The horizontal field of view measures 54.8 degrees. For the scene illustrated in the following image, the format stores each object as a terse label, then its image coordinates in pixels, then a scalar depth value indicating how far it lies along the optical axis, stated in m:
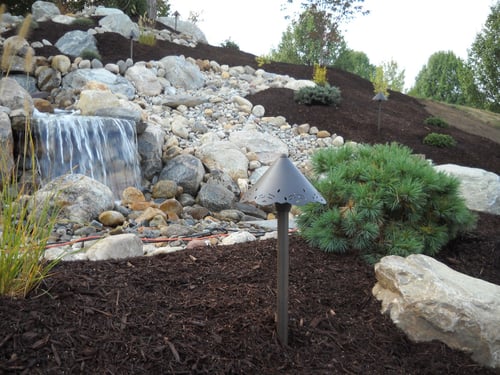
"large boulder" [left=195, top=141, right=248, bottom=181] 8.21
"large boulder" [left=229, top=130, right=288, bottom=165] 8.98
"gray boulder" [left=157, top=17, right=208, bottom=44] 18.55
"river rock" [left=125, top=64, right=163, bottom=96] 10.87
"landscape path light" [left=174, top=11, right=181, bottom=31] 16.64
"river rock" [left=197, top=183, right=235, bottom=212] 7.05
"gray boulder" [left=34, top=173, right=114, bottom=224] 5.89
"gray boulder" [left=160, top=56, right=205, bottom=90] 11.76
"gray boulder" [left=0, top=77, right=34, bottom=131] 7.01
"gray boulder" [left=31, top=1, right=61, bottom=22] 14.97
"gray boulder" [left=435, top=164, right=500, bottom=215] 5.90
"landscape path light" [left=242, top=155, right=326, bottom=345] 2.16
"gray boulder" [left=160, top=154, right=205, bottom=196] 7.62
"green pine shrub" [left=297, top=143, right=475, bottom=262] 3.40
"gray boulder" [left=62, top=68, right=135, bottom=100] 10.34
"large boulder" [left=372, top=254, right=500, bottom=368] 2.61
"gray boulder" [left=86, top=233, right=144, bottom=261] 3.59
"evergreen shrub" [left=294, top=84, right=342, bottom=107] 11.47
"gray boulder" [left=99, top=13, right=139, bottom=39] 14.90
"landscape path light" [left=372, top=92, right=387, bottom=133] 10.10
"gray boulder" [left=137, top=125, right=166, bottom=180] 8.07
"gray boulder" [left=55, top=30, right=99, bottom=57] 12.10
